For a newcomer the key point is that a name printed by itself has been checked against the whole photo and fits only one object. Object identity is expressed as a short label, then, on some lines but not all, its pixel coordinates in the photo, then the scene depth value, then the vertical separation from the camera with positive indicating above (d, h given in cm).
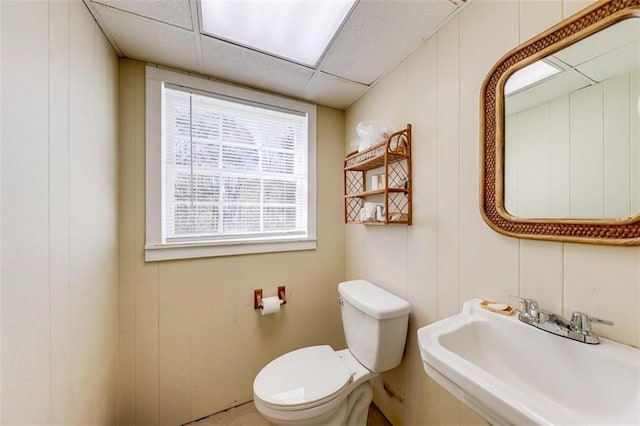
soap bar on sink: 81 -34
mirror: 61 +24
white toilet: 102 -80
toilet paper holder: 154 -57
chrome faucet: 64 -32
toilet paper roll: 151 -60
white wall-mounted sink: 51 -42
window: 134 +28
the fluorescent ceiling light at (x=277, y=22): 97 +85
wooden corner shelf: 123 +21
